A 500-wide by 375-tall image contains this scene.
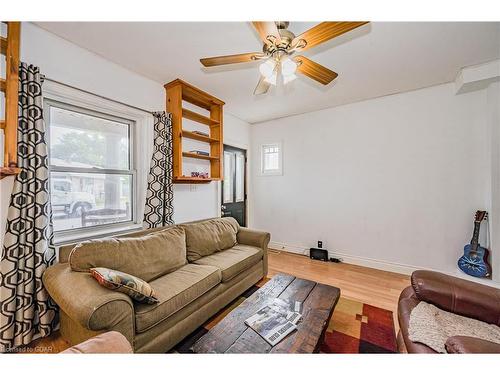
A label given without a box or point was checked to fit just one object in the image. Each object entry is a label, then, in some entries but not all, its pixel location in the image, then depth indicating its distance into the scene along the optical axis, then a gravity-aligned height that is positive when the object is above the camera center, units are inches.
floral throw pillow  52.0 -25.2
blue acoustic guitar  95.1 -33.2
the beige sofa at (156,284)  49.0 -31.2
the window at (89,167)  77.8 +7.6
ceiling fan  49.1 +37.1
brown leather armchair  48.2 -27.9
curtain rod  71.2 +36.3
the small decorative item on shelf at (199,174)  121.2 +6.8
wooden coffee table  43.7 -34.2
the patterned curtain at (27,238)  60.3 -15.6
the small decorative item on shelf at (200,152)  119.0 +19.7
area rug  62.7 -48.6
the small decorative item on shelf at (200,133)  118.5 +30.8
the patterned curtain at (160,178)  98.8 +3.7
